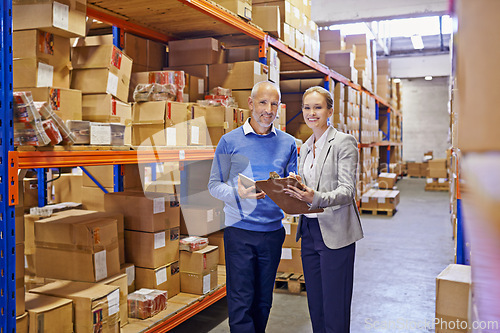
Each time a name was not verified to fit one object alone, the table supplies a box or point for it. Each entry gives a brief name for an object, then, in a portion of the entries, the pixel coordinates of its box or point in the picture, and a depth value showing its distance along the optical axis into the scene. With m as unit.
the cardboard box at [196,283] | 3.70
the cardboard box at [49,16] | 2.48
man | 2.70
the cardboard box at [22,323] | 2.34
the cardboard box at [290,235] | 4.73
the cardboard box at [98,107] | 2.93
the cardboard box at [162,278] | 3.43
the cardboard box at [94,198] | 4.21
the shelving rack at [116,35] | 2.04
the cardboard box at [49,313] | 2.42
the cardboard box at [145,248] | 3.43
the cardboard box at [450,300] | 2.35
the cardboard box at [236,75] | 4.38
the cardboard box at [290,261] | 4.78
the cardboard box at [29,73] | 2.52
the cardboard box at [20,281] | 2.30
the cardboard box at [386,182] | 11.64
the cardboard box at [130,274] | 3.33
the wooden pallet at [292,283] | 4.62
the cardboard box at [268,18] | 4.93
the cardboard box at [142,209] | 3.42
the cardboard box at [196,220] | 4.07
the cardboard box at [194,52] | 4.48
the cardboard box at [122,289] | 3.00
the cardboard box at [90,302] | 2.63
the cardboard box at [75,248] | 2.88
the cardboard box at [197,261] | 3.70
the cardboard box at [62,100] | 2.52
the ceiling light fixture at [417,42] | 17.89
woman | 2.50
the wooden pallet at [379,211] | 9.45
